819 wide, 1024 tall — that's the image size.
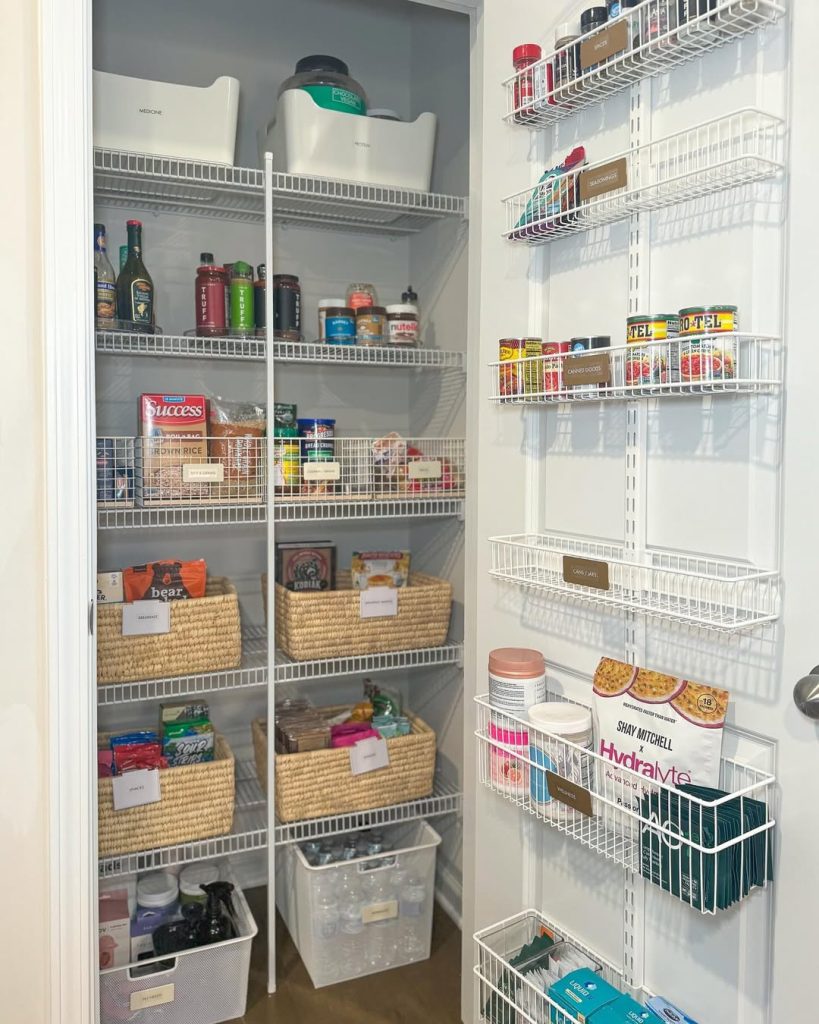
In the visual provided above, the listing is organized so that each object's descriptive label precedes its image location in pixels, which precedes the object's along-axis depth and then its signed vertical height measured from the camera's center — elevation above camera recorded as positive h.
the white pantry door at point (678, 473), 1.15 -0.02
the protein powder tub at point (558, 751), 1.42 -0.49
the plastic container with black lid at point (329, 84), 2.21 +0.98
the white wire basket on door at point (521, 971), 1.47 -0.93
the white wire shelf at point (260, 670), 2.13 -0.56
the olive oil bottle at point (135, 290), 2.15 +0.42
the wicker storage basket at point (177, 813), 2.07 -0.87
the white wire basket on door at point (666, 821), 1.16 -0.52
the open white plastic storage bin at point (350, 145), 2.18 +0.82
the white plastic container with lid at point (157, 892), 2.24 -1.13
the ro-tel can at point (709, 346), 1.16 +0.16
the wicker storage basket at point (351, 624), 2.25 -0.44
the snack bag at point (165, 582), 2.13 -0.30
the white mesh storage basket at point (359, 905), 2.23 -1.17
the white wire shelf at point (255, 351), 2.11 +0.28
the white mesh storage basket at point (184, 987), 2.00 -1.25
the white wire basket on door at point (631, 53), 1.17 +0.62
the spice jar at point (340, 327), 2.33 +0.36
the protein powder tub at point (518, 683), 1.57 -0.41
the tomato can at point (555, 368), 1.47 +0.16
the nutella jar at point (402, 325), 2.38 +0.37
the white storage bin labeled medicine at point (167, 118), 2.03 +0.82
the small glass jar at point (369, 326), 2.35 +0.37
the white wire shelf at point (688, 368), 1.16 +0.13
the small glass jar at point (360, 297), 2.38 +0.45
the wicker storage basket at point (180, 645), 2.06 -0.45
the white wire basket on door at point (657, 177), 1.18 +0.44
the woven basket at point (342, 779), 2.23 -0.85
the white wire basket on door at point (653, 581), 1.20 -0.19
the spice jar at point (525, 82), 1.56 +0.69
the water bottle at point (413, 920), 2.31 -1.23
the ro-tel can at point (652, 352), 1.24 +0.16
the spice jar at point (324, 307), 2.34 +0.42
